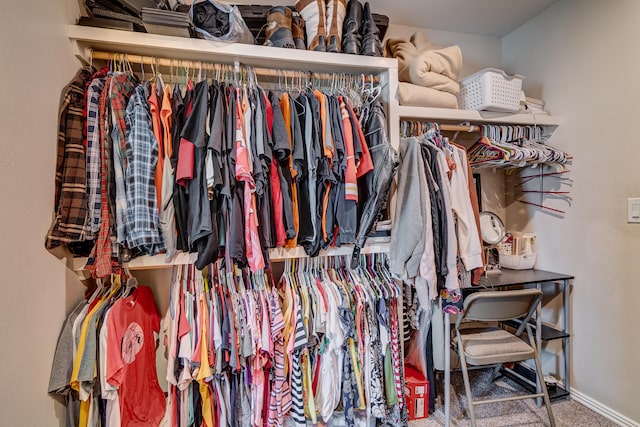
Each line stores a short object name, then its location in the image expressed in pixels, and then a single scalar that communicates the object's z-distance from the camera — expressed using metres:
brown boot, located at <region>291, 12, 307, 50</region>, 1.56
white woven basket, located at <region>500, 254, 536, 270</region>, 2.10
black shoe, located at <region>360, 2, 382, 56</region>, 1.57
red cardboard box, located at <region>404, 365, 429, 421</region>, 1.74
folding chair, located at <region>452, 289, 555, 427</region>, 1.53
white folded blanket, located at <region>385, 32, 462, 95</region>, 1.76
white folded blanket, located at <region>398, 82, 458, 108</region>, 1.76
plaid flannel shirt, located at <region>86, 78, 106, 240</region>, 1.16
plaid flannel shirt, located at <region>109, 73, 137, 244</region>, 1.18
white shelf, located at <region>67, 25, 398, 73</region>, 1.27
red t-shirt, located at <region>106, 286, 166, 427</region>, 1.22
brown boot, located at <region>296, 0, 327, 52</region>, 1.52
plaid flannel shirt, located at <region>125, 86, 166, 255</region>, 1.16
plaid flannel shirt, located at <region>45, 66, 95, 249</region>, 1.11
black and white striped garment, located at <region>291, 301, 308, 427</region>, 1.47
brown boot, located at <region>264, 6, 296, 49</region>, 1.47
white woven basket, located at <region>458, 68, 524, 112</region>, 1.79
